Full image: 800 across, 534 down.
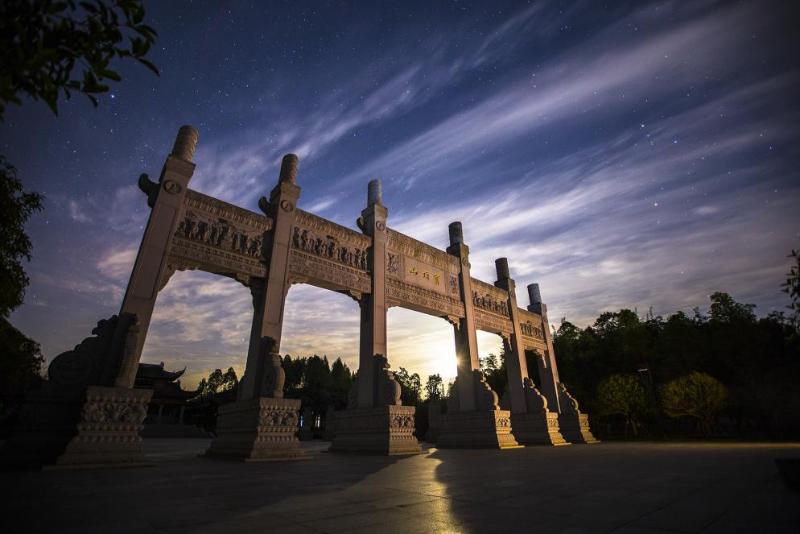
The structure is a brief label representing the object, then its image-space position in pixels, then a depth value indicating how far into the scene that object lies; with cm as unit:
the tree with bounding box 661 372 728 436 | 2347
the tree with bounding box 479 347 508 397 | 3426
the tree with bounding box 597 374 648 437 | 2583
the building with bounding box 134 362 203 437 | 3475
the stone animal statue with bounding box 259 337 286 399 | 846
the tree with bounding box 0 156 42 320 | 973
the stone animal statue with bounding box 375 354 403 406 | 1098
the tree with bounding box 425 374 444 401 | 7732
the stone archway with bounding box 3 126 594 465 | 686
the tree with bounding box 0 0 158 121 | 183
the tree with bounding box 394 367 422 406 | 5363
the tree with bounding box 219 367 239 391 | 7460
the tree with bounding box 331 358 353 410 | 3962
